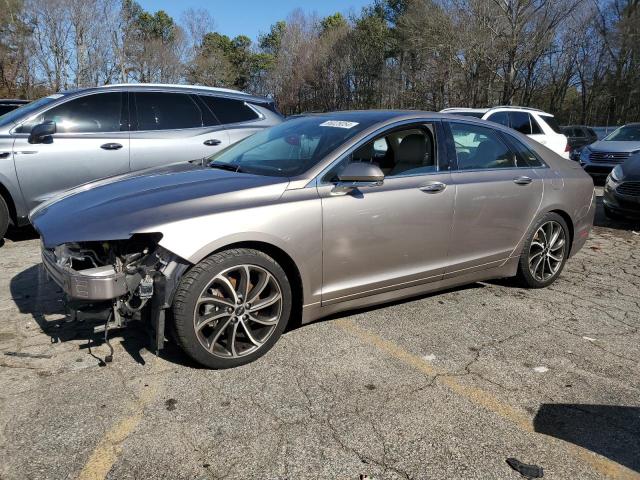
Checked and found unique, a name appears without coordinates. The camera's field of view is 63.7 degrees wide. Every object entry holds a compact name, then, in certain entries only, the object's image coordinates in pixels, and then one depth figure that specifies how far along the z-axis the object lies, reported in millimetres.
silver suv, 5656
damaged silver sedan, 2912
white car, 11312
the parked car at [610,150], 12453
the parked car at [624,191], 7652
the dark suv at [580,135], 19344
